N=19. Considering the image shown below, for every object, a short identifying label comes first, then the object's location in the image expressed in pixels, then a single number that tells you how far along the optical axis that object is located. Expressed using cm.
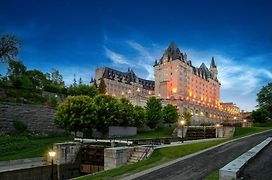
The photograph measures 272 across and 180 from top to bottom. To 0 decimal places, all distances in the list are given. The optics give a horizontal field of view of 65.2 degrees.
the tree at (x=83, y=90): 5600
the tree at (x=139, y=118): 4425
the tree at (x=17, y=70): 6808
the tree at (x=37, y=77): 6807
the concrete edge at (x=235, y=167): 847
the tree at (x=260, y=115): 5966
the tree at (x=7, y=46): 4409
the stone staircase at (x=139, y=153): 1971
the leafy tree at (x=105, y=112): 3603
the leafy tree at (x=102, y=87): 7905
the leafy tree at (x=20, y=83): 4372
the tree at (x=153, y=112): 5106
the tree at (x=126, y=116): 4161
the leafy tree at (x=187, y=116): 7308
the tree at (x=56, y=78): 8485
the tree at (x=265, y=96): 6740
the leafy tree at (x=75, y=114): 3314
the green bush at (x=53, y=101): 4180
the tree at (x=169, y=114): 5825
